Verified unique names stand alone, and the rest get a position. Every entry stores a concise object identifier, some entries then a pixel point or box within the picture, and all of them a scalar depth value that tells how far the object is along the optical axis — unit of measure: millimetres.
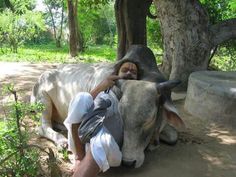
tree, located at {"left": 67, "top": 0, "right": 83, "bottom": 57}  9244
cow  2361
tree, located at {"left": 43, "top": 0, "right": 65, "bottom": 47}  18348
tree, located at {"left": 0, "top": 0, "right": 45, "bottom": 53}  9530
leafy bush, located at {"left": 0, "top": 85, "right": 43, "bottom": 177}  1970
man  2176
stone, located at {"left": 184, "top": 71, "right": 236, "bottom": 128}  3328
